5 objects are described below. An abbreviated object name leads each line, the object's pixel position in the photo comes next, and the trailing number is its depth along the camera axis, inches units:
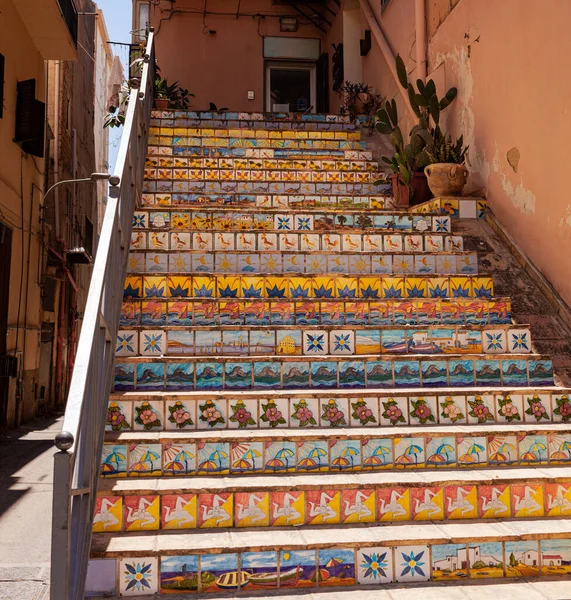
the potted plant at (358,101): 369.7
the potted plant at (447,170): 223.5
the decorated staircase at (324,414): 106.9
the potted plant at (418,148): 238.4
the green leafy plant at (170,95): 380.5
